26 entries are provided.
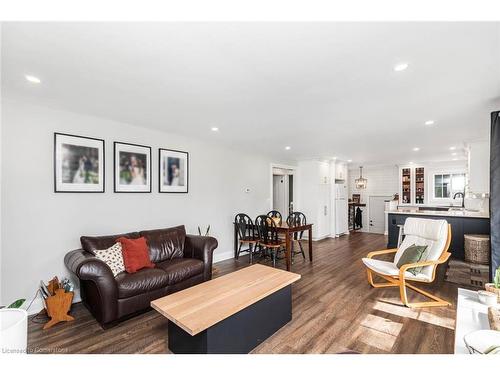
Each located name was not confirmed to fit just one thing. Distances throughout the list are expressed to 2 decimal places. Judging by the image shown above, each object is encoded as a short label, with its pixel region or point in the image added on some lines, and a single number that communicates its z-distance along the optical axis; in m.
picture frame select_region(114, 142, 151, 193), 3.32
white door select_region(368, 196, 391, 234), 8.12
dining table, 4.05
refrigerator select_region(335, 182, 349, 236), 7.29
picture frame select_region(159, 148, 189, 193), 3.86
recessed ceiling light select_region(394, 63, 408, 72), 1.82
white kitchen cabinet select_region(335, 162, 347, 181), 7.59
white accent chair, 2.74
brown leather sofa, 2.29
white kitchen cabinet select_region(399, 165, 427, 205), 7.75
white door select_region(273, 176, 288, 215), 7.16
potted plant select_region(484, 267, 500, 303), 1.74
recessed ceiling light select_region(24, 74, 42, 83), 2.01
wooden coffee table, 1.71
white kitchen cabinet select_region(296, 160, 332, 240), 6.73
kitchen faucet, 6.94
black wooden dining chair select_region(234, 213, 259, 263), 4.57
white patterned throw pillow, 2.60
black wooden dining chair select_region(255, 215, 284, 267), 4.31
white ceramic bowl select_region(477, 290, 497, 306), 1.69
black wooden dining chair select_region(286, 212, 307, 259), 4.50
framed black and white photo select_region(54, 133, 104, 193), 2.80
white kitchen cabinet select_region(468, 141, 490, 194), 4.08
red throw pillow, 2.75
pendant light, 7.41
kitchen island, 4.31
